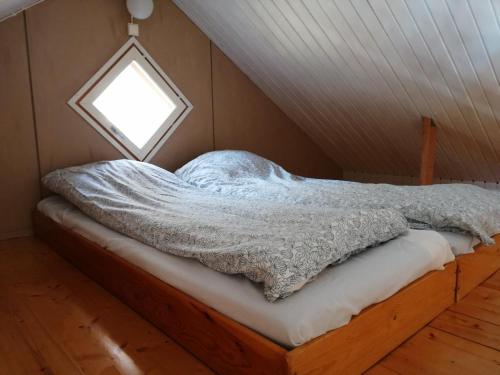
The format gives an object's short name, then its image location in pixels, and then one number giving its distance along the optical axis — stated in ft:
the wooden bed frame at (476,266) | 5.32
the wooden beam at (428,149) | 10.72
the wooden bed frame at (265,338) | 3.29
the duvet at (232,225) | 3.69
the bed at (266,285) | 3.39
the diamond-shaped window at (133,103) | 9.76
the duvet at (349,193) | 5.71
